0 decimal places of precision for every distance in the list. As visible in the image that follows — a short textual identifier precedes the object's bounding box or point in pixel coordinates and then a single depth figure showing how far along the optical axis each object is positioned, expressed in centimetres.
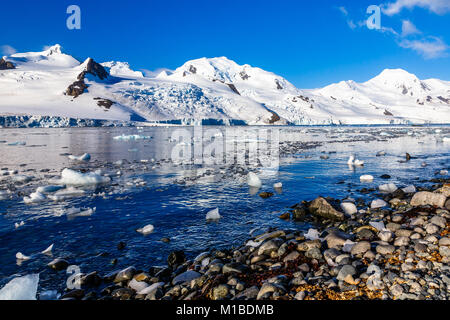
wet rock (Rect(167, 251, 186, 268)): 536
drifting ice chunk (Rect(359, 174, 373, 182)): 1240
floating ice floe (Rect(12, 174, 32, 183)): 1244
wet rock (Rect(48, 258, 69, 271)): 521
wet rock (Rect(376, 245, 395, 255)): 457
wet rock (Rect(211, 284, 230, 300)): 394
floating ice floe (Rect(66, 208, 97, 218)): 808
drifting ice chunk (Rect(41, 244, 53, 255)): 582
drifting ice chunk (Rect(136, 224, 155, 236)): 693
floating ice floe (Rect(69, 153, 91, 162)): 1978
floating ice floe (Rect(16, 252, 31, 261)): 556
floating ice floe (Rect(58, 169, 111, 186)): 1192
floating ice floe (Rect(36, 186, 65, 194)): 1048
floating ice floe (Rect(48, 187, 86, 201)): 974
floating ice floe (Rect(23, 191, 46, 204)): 924
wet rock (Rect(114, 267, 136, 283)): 482
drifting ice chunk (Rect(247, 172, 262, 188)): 1152
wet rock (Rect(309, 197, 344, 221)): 739
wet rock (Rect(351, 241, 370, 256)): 477
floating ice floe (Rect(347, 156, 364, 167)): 1670
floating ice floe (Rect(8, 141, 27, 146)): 3311
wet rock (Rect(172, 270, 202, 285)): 461
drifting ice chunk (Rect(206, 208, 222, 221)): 780
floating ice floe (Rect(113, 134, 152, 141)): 4298
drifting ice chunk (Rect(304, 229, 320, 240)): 607
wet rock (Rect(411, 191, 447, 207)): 693
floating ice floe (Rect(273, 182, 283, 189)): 1130
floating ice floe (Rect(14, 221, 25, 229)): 709
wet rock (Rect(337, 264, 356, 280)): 393
